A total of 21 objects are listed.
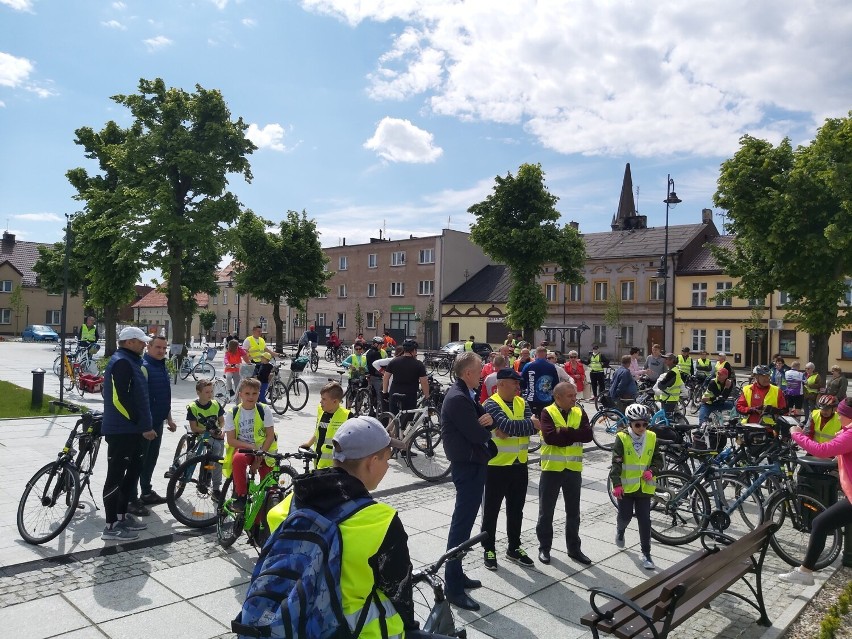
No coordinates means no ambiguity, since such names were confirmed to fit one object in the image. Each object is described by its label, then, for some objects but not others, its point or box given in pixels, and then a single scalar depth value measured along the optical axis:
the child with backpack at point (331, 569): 2.04
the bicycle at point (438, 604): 2.82
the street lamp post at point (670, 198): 33.91
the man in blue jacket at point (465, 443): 5.13
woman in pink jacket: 5.43
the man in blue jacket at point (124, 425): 6.27
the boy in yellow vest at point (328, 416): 6.26
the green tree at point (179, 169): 26.14
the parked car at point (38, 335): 55.19
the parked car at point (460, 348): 32.54
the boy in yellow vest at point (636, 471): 6.04
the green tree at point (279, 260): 33.44
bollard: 14.16
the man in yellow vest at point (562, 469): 5.98
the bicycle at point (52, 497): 6.13
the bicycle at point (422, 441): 9.49
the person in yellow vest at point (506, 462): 5.66
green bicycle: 5.59
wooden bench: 3.78
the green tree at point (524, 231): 33.41
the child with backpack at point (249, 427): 6.28
